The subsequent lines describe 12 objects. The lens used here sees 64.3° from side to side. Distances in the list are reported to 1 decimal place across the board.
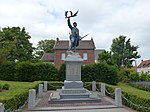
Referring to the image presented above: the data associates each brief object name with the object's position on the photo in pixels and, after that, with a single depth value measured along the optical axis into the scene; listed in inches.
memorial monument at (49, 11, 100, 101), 308.5
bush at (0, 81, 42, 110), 190.8
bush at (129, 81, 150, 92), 535.9
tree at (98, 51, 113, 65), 906.6
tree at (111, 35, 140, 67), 1020.2
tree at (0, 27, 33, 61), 783.1
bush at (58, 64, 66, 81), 613.1
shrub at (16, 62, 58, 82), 615.2
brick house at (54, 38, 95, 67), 985.5
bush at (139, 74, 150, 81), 906.3
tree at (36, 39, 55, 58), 1303.2
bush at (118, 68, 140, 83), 777.6
